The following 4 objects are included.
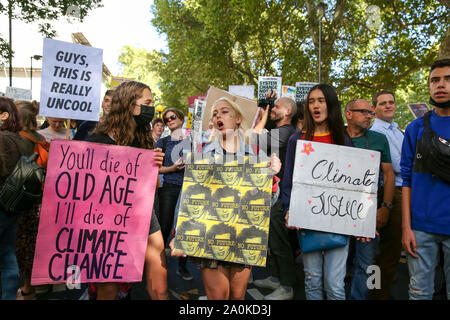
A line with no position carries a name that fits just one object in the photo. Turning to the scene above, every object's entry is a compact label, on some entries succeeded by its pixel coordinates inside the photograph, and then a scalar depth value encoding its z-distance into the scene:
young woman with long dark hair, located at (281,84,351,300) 2.30
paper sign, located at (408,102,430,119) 5.31
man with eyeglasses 2.81
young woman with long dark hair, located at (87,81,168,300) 2.36
